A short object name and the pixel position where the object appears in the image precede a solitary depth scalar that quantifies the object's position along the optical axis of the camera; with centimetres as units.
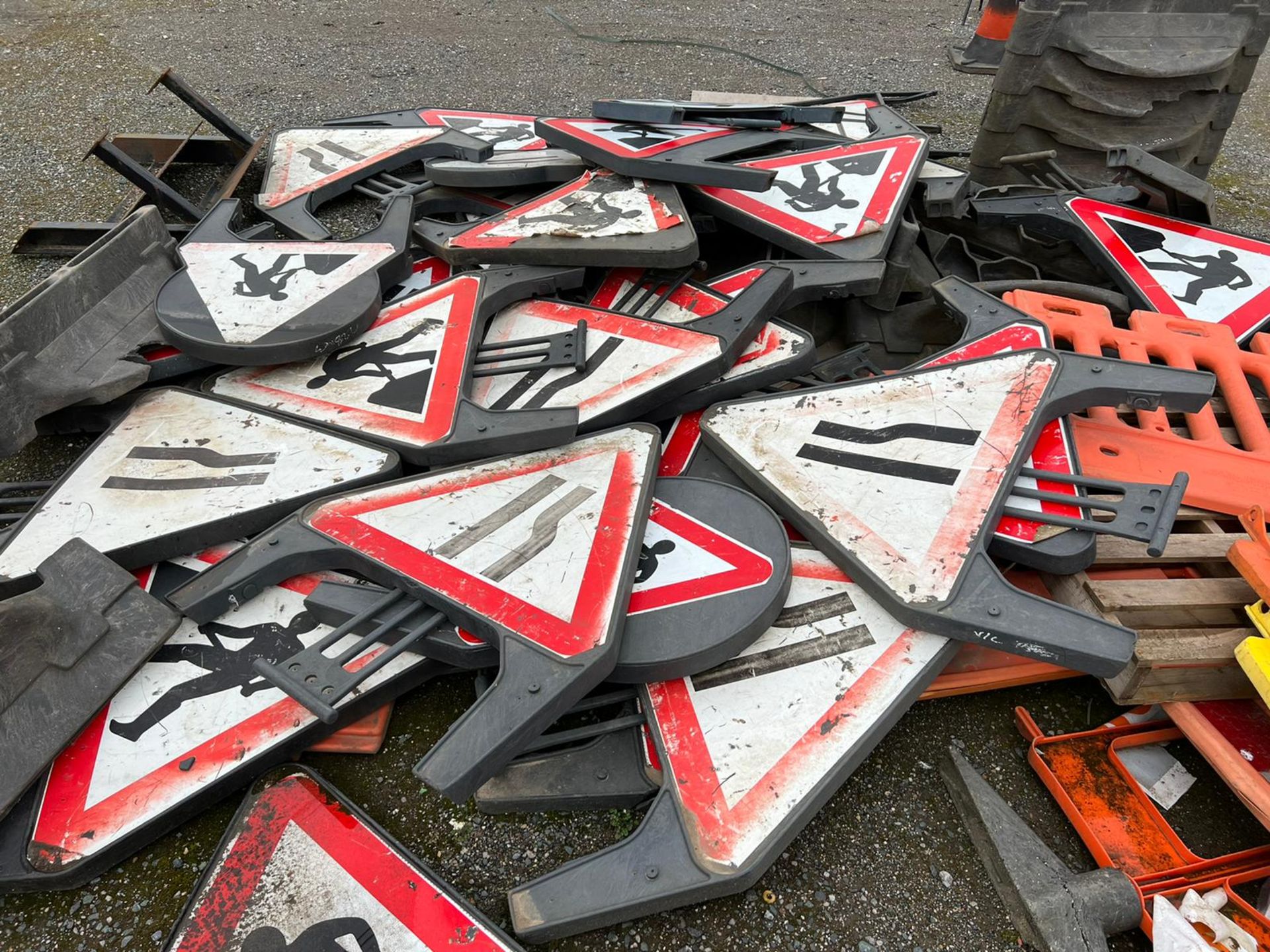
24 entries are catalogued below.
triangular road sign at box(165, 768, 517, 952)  185
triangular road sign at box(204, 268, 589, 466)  262
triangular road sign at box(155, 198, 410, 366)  286
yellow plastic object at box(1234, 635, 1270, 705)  204
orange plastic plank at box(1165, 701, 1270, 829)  204
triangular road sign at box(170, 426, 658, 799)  194
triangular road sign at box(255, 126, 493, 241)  398
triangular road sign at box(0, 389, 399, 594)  248
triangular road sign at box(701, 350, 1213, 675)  213
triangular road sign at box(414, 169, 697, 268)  313
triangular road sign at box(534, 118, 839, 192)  329
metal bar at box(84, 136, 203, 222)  364
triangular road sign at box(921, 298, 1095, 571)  234
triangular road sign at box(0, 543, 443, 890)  200
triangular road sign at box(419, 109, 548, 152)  438
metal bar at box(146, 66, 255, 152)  408
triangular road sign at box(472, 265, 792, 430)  278
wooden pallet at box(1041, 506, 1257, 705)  218
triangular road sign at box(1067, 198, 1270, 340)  337
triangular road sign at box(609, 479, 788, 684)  213
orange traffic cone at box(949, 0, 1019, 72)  687
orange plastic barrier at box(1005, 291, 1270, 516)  266
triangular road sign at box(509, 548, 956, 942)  185
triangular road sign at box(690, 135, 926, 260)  330
